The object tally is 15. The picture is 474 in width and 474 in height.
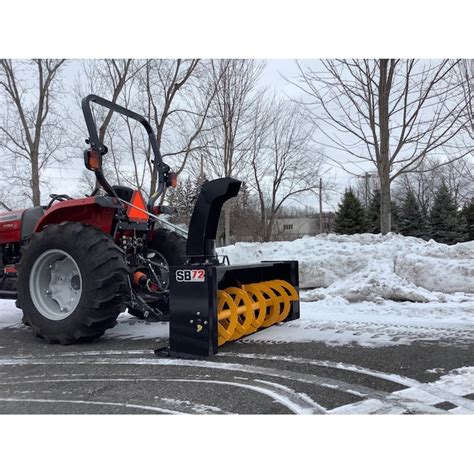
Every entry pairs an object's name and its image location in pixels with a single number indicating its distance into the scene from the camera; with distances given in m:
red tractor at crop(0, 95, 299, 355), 4.22
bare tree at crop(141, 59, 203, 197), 14.39
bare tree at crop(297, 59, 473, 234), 9.84
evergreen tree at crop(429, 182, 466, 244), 28.97
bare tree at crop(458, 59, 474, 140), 9.42
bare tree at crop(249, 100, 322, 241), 16.75
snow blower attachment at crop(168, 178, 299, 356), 4.11
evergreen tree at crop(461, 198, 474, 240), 28.78
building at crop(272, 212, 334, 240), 25.86
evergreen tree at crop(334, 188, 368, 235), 30.61
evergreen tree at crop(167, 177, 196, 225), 17.35
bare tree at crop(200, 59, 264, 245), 13.96
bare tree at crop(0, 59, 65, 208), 14.30
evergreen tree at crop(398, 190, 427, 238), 30.94
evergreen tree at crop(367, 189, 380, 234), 30.11
